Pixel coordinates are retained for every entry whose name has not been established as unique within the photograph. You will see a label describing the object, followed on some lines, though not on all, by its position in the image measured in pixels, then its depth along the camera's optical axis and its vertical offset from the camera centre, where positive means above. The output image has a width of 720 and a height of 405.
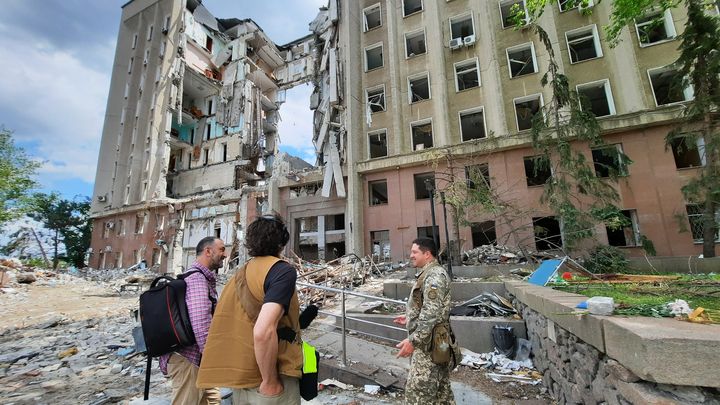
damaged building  13.36 +7.57
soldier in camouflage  2.56 -0.74
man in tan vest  1.62 -0.42
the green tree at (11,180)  20.77 +6.05
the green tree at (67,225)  30.00 +4.07
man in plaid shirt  2.44 -0.73
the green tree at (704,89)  9.30 +4.92
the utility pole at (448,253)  8.88 -0.02
